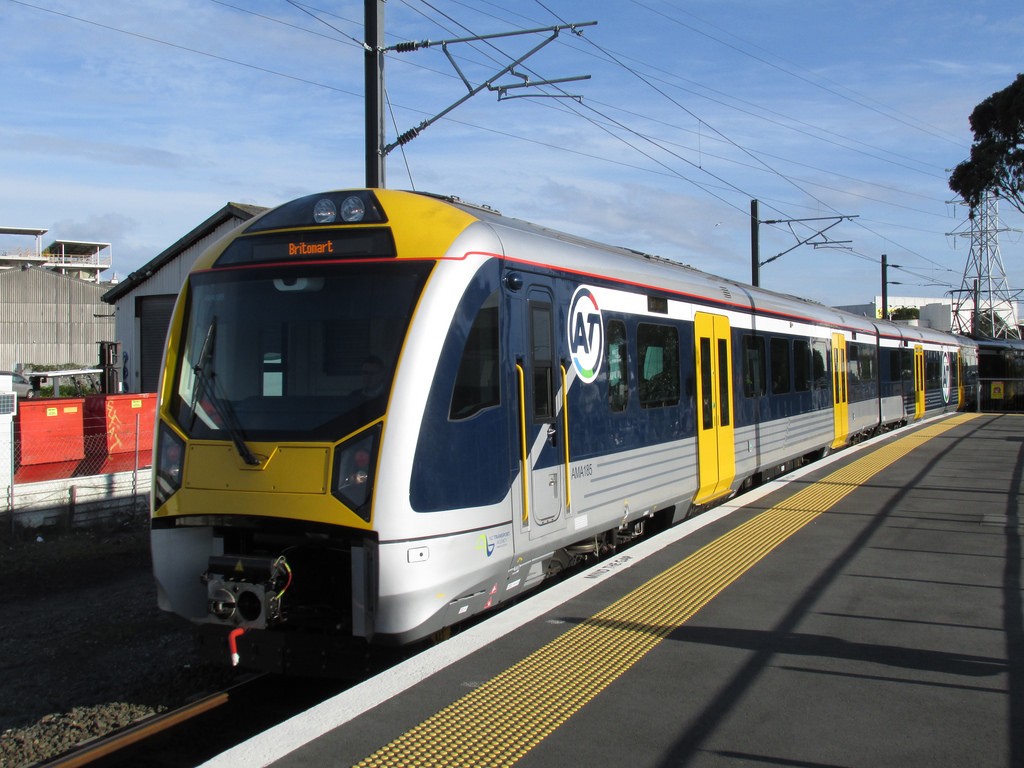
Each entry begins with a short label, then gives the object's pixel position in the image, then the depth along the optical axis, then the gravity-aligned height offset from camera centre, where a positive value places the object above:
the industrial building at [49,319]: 60.25 +5.31
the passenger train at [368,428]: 5.35 -0.22
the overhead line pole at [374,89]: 11.08 +3.75
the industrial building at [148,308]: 24.02 +2.49
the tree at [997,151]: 30.22 +7.94
